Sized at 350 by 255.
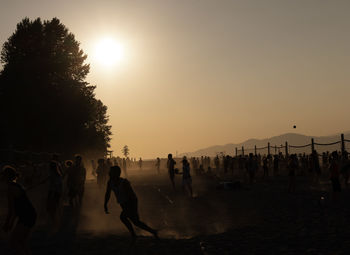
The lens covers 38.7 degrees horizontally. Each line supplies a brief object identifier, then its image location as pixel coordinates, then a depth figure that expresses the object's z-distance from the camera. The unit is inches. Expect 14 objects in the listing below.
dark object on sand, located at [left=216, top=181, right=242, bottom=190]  1106.5
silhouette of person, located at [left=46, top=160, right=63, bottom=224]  563.2
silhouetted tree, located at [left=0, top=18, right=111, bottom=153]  1820.9
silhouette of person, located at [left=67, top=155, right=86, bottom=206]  693.3
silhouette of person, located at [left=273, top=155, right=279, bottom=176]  1499.8
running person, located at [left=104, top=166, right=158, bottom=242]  434.0
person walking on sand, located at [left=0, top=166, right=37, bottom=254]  326.0
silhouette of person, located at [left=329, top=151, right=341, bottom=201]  733.9
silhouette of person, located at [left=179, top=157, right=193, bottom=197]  935.7
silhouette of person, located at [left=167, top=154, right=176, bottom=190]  1011.3
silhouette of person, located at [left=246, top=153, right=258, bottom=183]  1216.2
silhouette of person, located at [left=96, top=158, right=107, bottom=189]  1167.0
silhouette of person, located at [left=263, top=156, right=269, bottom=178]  1447.2
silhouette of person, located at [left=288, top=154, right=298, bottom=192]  880.3
